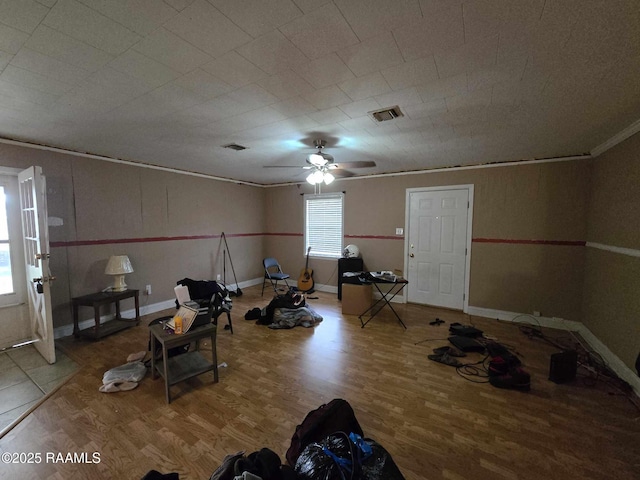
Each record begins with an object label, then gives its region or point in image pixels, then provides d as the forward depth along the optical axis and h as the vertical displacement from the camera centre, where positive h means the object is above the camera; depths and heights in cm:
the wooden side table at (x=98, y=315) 321 -120
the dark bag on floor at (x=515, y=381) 235 -146
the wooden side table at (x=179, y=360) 214 -134
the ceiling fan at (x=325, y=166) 296 +70
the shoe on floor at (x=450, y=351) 295 -150
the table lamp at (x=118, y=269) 350 -64
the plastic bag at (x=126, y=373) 233 -142
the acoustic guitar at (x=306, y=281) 564 -128
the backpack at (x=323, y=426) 154 -126
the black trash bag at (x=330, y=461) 115 -112
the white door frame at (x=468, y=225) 421 -4
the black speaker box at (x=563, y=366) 246 -138
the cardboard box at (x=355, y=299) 423 -125
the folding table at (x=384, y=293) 375 -133
